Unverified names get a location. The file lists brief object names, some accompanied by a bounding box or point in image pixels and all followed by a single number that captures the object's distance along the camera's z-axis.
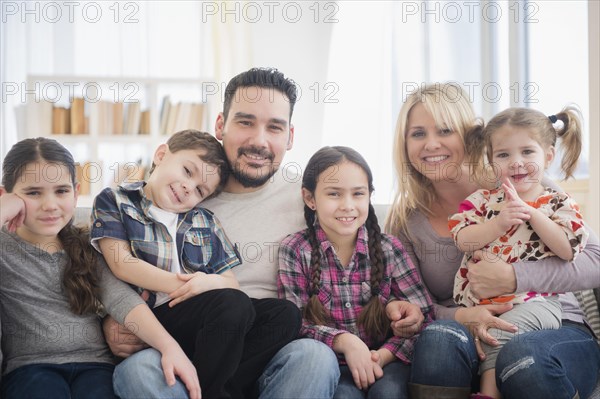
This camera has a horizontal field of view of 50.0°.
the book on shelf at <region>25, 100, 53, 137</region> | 4.50
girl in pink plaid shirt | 1.73
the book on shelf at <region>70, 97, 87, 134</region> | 4.48
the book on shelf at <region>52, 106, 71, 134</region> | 4.52
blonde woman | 1.45
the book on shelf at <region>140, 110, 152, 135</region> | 4.65
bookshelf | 4.50
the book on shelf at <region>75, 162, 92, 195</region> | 4.46
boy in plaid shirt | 1.48
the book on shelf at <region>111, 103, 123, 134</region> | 4.58
